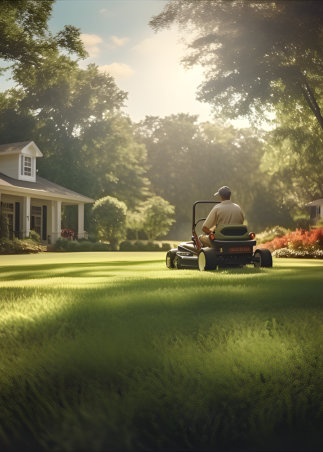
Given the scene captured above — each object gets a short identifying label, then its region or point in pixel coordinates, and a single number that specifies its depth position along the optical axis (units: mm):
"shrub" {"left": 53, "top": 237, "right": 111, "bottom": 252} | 27172
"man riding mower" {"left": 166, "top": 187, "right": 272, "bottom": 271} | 8617
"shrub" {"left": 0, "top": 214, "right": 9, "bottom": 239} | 23359
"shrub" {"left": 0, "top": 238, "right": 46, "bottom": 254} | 21825
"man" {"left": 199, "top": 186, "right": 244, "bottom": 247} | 8971
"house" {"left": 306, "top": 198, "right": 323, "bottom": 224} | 48344
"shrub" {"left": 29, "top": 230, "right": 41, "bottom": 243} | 26531
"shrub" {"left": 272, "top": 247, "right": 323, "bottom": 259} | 17192
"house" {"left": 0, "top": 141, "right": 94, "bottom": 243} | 28214
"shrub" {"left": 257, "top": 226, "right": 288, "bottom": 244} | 24578
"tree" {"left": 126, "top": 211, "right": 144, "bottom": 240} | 34525
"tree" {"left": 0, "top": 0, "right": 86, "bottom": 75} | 21797
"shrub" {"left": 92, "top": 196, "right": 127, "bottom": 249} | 31656
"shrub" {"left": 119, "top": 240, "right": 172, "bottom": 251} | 29953
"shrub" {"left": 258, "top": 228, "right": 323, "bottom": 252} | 17688
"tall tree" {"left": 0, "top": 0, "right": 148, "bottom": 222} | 38312
